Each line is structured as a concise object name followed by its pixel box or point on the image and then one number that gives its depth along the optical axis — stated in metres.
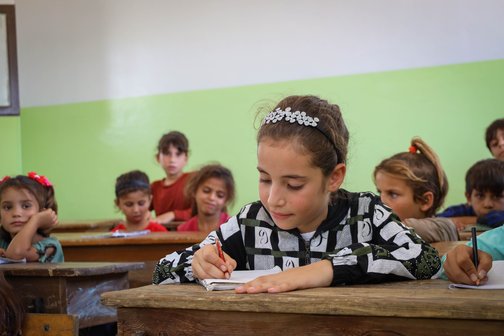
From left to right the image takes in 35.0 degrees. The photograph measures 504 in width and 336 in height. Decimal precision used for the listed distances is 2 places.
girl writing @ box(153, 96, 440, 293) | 1.71
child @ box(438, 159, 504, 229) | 4.14
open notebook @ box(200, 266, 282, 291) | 1.59
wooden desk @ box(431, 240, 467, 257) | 2.45
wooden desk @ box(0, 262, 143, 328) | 2.89
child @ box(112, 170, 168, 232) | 5.07
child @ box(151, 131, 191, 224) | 6.05
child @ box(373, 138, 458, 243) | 3.37
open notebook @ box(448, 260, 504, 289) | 1.49
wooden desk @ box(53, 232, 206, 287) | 3.80
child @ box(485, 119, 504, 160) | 5.01
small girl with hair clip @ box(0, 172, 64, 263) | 3.44
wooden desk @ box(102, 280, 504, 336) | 1.28
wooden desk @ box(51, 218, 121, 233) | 5.93
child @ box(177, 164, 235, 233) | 4.78
